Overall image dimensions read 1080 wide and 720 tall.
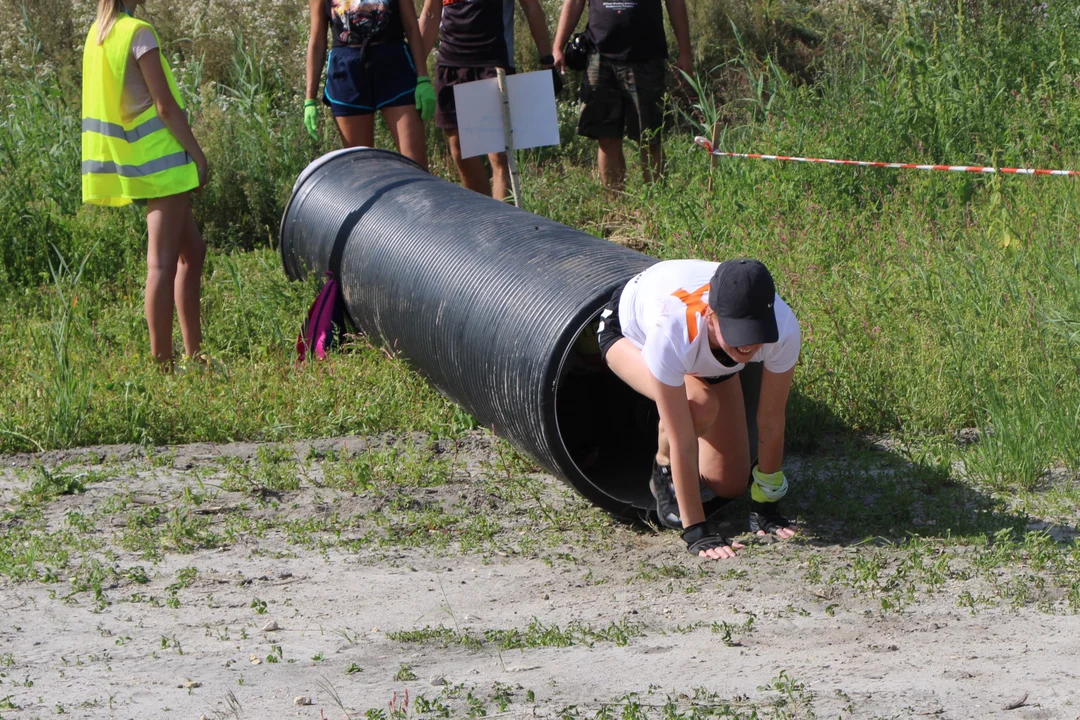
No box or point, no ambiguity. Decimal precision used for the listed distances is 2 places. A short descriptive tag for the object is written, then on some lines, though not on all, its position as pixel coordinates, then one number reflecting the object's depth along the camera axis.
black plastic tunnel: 9.35
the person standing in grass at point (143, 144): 11.88
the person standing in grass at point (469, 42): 16.02
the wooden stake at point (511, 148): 14.95
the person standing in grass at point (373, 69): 15.12
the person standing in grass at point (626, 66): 16.28
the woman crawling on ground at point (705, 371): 7.84
